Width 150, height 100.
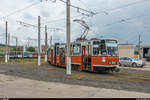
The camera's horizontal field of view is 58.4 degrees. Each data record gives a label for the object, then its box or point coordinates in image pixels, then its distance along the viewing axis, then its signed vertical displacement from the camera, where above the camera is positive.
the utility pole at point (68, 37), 11.62 +1.21
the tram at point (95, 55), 11.39 -0.37
